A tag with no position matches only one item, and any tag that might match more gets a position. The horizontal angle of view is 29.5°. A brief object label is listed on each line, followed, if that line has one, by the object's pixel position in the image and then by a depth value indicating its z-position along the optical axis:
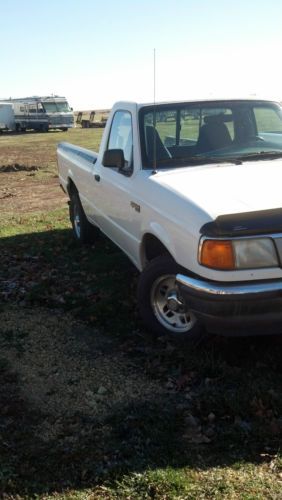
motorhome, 44.62
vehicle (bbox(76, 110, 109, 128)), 49.78
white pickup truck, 3.33
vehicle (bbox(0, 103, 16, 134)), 47.09
